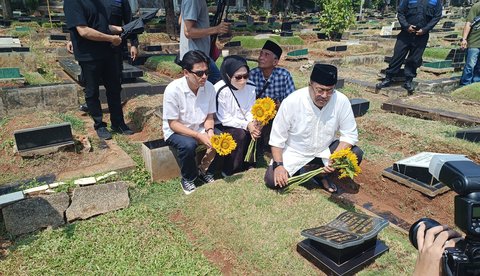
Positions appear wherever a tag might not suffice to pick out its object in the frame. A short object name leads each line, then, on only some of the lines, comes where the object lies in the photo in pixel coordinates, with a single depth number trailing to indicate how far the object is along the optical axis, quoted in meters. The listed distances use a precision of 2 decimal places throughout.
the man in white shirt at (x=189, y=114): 3.33
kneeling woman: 3.63
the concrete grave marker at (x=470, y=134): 4.51
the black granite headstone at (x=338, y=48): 12.29
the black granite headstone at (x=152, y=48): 11.27
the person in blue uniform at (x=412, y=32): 6.70
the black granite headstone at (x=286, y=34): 15.40
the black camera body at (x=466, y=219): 1.14
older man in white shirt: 3.13
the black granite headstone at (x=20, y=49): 7.68
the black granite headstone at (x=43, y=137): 3.64
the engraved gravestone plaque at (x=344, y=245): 2.28
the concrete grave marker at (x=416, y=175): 3.49
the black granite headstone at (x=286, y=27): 17.27
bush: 14.66
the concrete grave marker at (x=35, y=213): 2.84
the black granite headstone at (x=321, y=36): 16.20
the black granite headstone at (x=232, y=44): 13.04
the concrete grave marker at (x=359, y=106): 5.77
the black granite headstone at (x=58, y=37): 11.68
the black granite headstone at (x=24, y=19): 17.27
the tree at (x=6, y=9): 18.83
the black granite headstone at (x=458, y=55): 10.02
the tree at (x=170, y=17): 15.28
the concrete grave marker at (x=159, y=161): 3.62
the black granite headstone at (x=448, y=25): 20.62
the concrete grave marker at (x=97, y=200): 3.07
